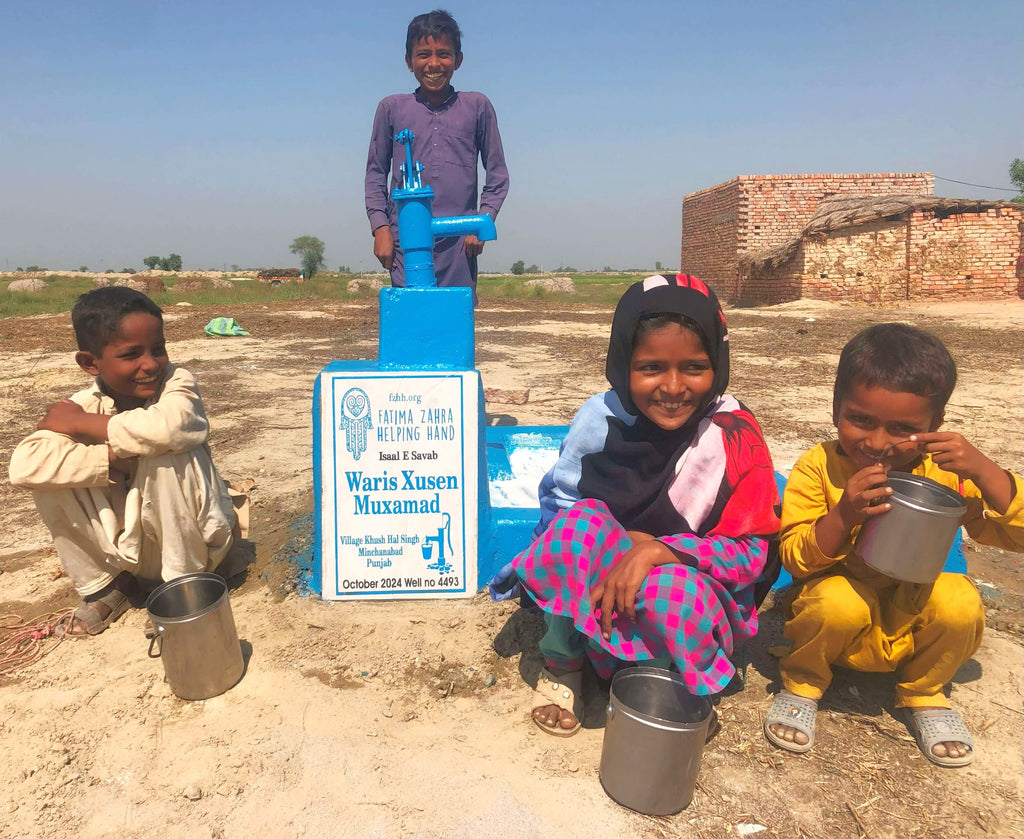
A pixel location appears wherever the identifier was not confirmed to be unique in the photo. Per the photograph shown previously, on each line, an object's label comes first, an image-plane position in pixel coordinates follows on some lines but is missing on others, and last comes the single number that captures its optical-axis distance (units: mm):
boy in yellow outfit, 1747
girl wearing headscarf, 1691
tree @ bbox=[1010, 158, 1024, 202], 40375
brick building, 17188
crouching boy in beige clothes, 2172
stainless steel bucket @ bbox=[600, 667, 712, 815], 1522
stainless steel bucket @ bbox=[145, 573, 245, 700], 1935
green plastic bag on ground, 11740
